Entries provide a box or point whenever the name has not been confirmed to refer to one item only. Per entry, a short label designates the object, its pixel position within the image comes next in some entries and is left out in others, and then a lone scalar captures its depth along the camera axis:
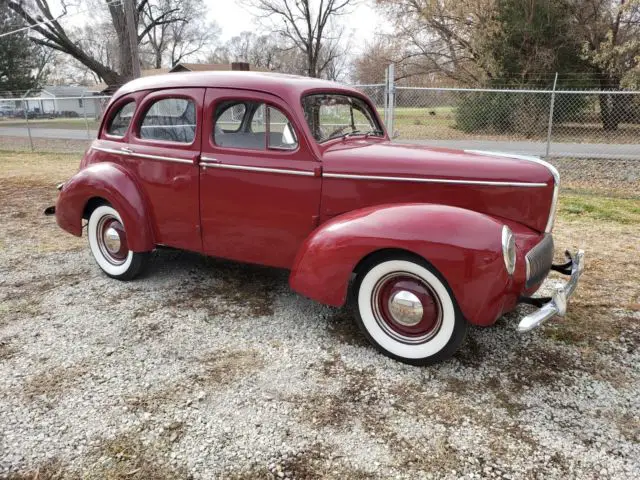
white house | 44.41
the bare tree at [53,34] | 26.20
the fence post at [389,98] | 8.66
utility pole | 13.27
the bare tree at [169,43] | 49.31
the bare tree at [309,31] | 37.28
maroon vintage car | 2.76
